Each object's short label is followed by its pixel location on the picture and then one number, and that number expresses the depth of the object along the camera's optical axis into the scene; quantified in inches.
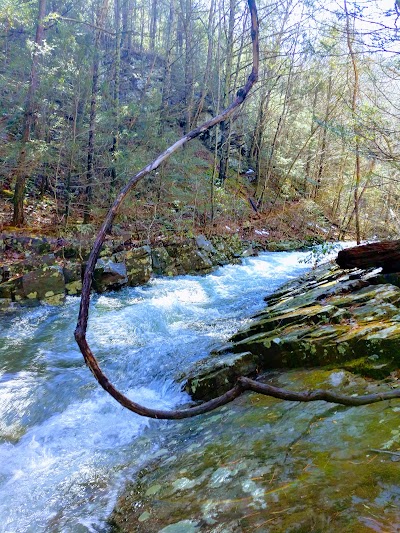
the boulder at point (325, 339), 142.2
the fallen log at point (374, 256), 239.9
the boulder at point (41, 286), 305.0
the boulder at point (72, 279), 339.3
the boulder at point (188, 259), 444.1
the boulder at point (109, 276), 354.3
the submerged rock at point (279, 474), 72.9
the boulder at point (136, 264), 382.0
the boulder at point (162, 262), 423.4
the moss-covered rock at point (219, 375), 158.7
